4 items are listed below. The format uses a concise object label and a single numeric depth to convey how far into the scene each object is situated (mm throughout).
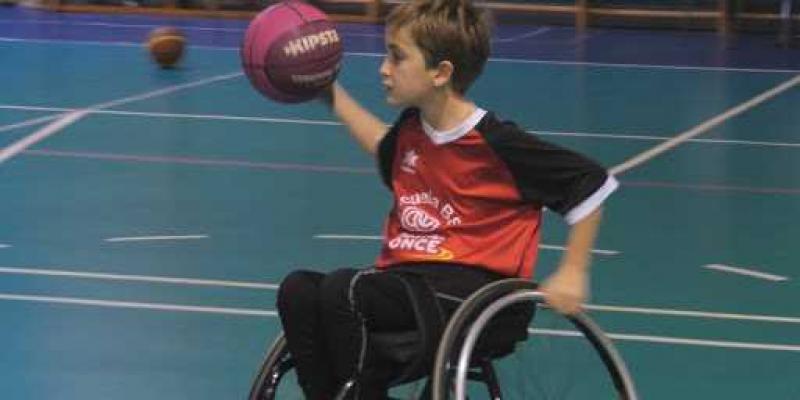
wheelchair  5844
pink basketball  6906
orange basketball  23797
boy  6230
